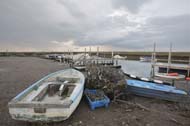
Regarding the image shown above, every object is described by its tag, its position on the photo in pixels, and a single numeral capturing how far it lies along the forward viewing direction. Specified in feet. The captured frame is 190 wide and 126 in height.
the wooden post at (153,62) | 26.82
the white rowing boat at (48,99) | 6.14
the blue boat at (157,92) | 10.42
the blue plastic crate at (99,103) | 8.79
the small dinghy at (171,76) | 19.64
